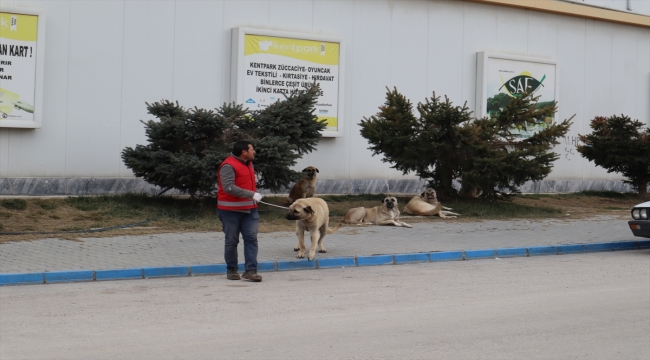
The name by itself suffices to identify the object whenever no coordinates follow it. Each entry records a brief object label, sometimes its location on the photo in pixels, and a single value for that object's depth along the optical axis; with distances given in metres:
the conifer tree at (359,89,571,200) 19.02
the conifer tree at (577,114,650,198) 24.14
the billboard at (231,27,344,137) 20.97
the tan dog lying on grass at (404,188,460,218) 18.95
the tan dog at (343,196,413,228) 17.23
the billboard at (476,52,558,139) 25.69
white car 14.77
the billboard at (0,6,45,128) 17.92
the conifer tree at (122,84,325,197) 16.38
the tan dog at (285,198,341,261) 11.80
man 10.93
